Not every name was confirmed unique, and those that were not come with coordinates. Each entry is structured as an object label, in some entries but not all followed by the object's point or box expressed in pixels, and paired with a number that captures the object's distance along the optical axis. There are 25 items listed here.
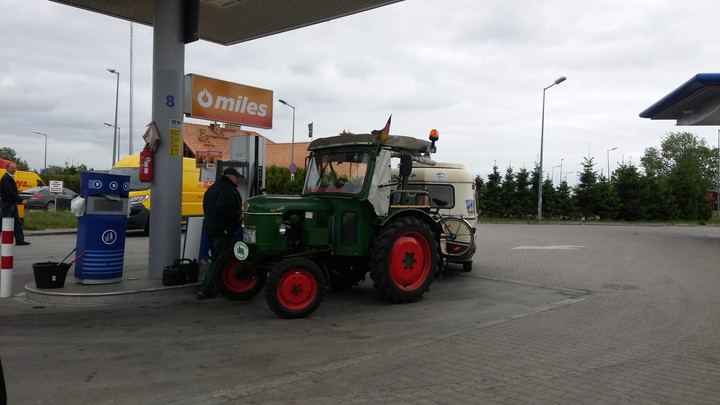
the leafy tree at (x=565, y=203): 36.38
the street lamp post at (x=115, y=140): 35.54
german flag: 7.40
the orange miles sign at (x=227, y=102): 8.55
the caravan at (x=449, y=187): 11.63
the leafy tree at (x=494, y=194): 36.06
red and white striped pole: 7.30
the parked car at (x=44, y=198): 26.45
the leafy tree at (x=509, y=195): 35.84
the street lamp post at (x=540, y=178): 32.72
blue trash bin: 7.62
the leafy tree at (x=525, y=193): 35.78
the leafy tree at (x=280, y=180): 35.22
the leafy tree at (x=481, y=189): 36.06
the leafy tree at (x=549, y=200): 36.25
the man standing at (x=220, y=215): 7.45
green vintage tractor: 6.62
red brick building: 39.59
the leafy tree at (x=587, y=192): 36.88
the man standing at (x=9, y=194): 12.02
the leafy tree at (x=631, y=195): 37.66
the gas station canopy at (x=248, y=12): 9.66
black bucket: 7.27
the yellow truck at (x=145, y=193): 15.87
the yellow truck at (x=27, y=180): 31.55
